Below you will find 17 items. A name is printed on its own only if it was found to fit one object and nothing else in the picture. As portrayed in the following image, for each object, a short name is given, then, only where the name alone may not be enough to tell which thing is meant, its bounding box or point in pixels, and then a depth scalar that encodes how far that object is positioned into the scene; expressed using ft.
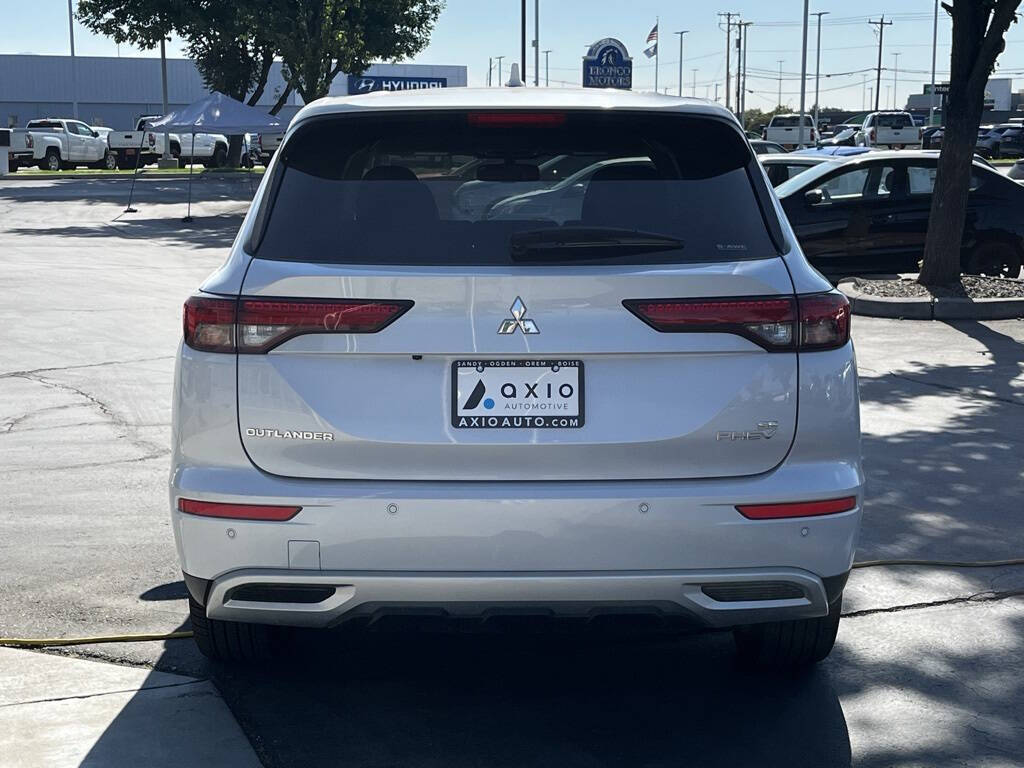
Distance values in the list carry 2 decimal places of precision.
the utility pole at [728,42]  376.39
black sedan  51.49
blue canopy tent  111.34
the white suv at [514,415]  11.98
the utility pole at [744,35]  418.84
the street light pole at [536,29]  259.86
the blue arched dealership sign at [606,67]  80.84
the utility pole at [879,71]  444.55
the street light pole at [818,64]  309.22
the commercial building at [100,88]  319.47
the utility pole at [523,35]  165.13
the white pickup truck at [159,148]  184.75
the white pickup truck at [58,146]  172.65
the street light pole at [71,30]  288.49
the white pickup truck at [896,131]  228.02
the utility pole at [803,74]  231.30
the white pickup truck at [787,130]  235.50
